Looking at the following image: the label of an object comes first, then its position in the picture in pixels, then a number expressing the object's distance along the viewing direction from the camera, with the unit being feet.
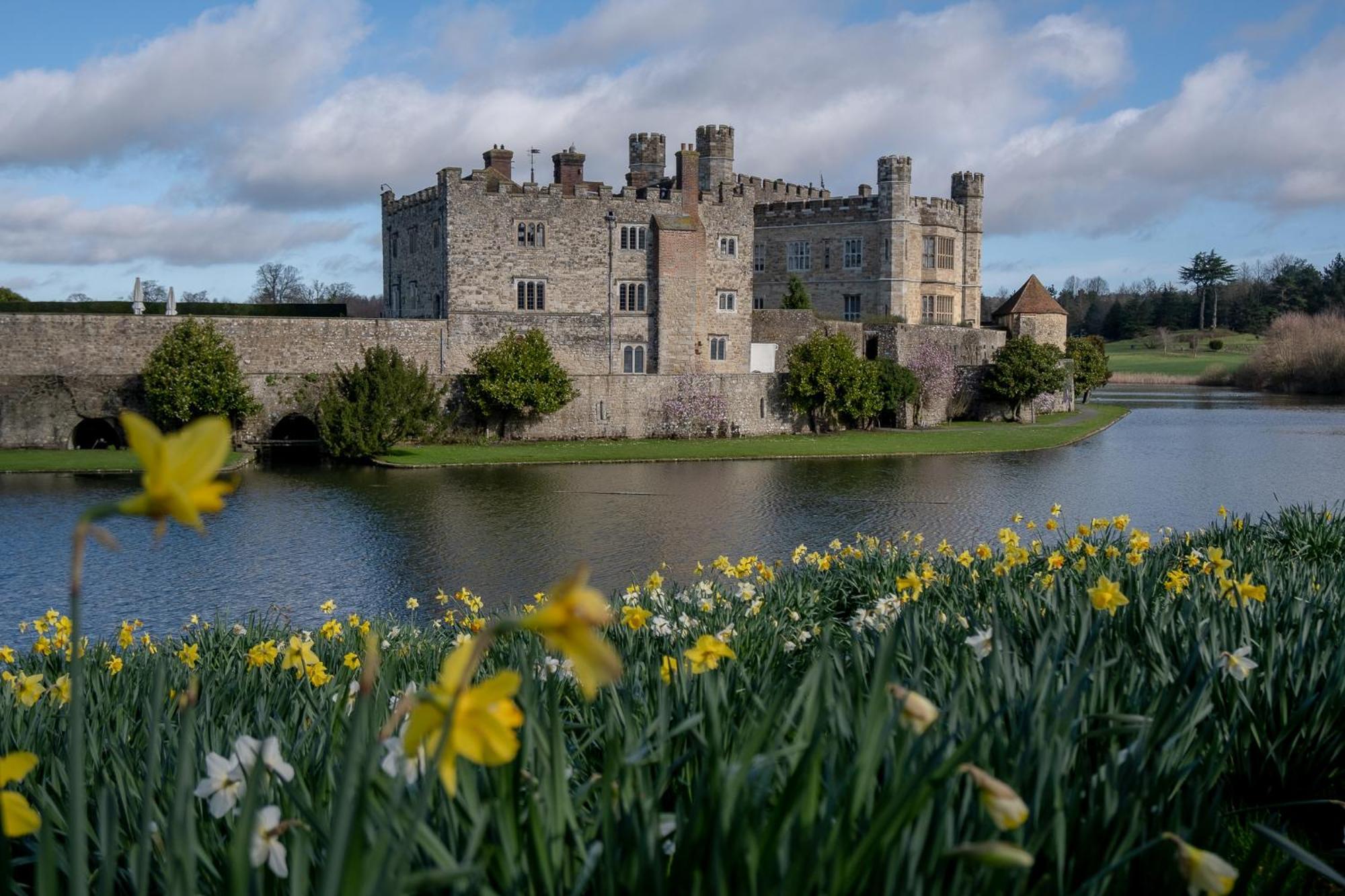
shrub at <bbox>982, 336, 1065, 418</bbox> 152.25
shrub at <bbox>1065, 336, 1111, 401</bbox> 192.13
